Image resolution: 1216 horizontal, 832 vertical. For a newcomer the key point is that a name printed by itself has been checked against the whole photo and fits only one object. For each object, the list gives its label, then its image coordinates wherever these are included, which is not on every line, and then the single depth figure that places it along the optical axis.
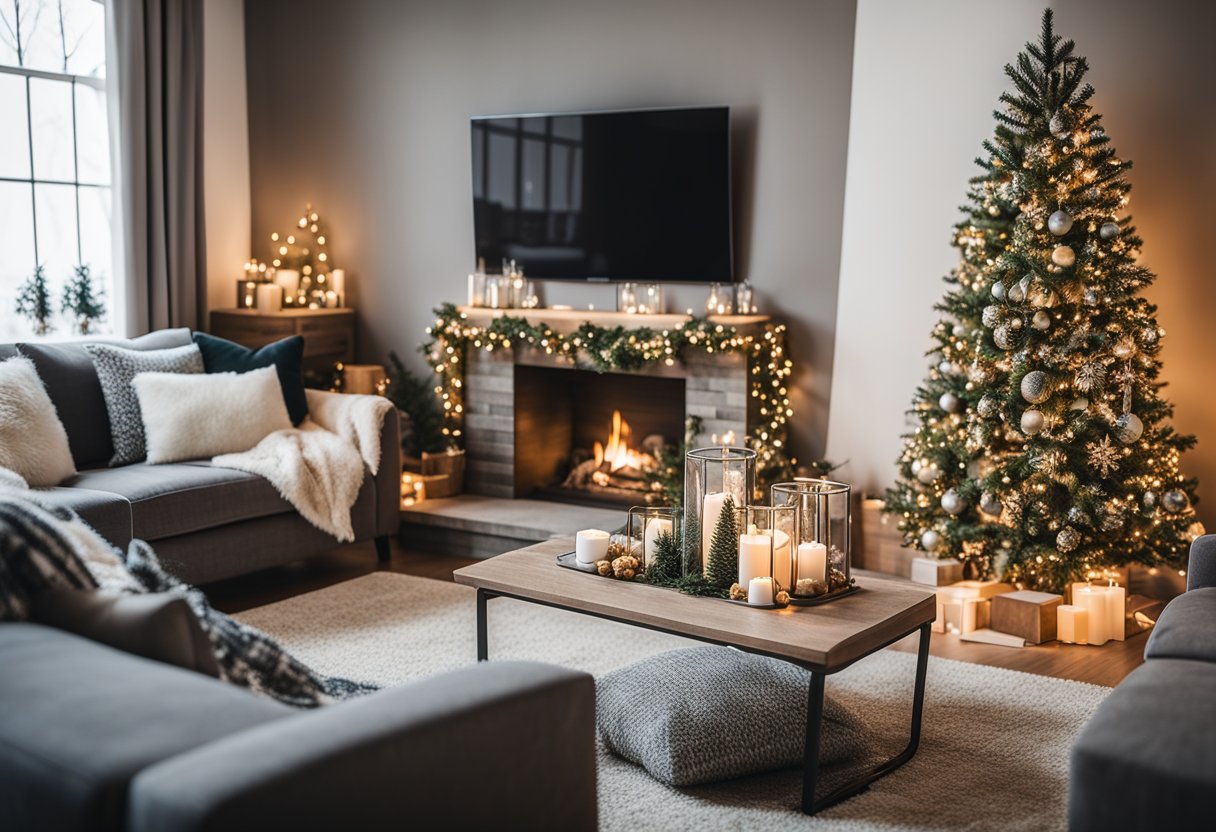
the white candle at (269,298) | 5.83
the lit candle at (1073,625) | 3.99
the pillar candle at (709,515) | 2.99
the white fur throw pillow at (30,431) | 3.93
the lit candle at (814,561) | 2.90
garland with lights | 4.93
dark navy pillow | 4.90
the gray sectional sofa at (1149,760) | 1.70
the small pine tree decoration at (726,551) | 2.95
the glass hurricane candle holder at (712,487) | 2.98
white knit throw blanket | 4.48
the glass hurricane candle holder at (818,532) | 2.90
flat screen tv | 5.09
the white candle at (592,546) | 3.18
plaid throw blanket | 1.79
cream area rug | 2.64
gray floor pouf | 2.75
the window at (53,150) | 5.44
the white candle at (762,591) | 2.81
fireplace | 5.54
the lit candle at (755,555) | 2.86
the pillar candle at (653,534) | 3.15
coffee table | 2.58
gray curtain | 5.61
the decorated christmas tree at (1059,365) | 4.02
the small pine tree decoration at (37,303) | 5.50
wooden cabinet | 5.77
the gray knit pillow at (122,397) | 4.48
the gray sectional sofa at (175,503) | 4.00
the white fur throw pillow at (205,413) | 4.49
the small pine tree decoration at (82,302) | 5.66
